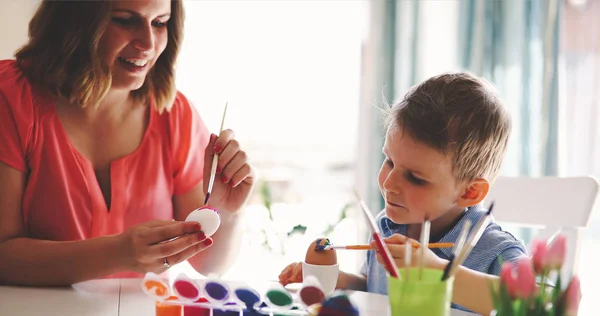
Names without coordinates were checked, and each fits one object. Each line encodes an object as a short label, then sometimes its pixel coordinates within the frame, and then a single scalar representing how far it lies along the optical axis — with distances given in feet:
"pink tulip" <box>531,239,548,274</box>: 2.14
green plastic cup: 2.19
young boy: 3.66
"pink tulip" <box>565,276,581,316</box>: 2.00
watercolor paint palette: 2.45
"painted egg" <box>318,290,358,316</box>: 1.91
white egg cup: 3.23
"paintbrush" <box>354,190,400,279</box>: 2.21
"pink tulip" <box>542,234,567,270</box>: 2.04
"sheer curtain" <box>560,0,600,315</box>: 8.74
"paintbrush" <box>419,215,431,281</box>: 2.18
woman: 3.71
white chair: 4.54
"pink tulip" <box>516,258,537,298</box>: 1.93
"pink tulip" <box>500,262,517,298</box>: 1.98
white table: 3.15
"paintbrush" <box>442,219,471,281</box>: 2.14
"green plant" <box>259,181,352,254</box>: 7.84
